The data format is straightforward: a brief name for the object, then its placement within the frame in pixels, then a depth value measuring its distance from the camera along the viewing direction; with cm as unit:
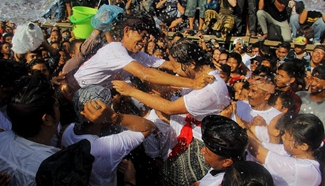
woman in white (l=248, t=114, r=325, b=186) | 225
